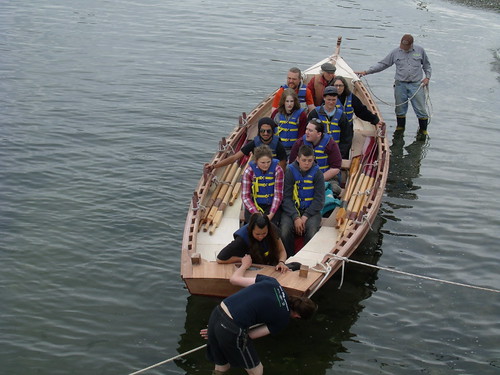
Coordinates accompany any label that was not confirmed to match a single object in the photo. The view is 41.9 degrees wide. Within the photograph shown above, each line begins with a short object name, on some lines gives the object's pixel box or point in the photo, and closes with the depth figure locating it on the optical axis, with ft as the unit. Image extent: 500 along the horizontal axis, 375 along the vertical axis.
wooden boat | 27.35
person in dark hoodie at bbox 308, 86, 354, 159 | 37.93
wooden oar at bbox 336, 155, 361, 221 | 33.55
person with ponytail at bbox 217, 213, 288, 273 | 27.32
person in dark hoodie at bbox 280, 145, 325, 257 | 31.96
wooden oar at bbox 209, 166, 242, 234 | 32.59
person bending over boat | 23.03
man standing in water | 52.95
